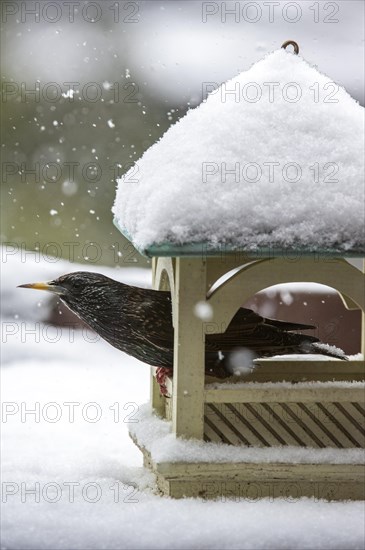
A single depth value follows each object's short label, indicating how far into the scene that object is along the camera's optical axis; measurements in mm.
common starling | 5824
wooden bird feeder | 5285
